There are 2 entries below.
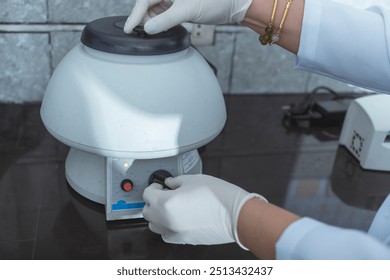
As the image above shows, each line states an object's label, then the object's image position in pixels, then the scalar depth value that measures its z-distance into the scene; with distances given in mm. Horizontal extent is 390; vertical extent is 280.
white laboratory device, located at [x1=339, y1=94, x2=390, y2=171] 975
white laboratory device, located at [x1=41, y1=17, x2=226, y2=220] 693
